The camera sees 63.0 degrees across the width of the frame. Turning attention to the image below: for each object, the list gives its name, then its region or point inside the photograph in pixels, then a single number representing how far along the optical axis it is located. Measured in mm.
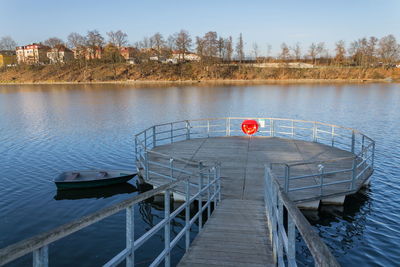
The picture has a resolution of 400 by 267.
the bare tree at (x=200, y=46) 130188
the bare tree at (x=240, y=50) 142375
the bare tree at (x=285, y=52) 141875
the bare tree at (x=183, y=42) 132788
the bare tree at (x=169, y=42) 140775
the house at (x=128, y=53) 147288
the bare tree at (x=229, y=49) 139125
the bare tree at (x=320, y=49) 140750
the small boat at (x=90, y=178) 14844
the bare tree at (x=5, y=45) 164625
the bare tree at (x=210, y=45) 129625
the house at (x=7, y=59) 152750
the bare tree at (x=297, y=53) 145100
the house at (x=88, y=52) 129125
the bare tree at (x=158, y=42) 142375
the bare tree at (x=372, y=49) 125375
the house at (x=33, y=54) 145088
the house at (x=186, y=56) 133775
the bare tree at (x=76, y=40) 132250
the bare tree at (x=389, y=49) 123112
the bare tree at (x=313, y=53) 141375
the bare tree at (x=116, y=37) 141375
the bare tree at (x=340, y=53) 127725
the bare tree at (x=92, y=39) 130250
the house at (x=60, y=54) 136875
